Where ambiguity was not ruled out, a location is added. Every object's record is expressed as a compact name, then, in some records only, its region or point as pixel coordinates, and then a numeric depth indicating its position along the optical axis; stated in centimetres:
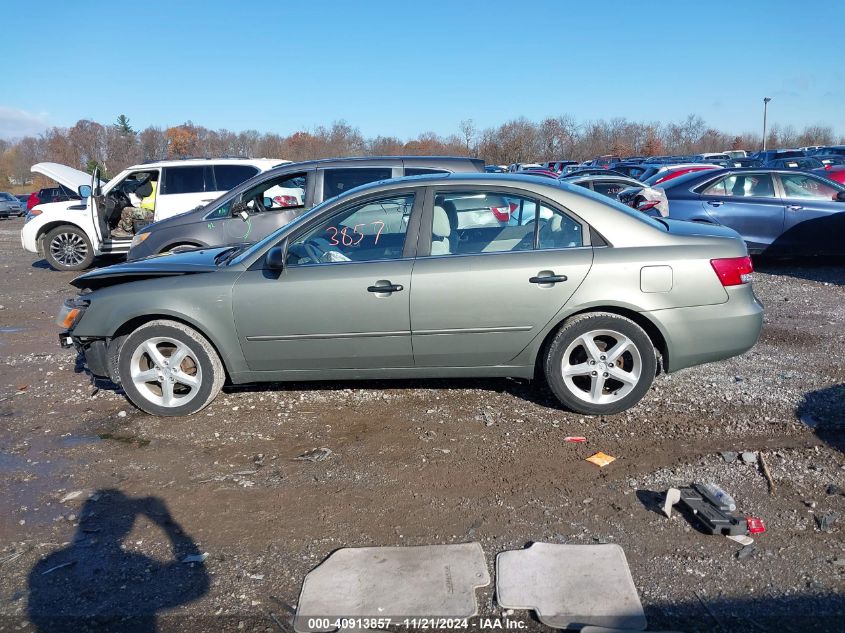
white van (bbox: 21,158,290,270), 1166
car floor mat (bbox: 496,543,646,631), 287
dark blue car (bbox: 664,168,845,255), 1046
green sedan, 477
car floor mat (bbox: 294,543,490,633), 294
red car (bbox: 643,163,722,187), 1789
